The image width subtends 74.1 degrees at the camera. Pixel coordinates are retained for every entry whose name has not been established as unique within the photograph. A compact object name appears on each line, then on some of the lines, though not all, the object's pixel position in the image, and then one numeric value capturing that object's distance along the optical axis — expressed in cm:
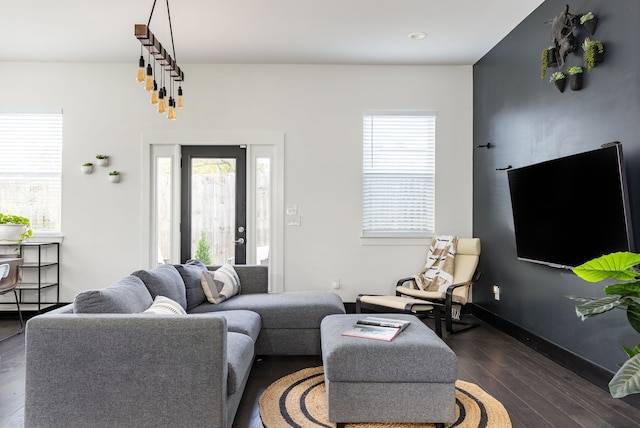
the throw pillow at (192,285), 350
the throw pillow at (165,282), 287
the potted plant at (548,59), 335
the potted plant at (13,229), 446
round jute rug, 234
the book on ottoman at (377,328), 245
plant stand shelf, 476
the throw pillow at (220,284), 359
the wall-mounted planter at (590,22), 290
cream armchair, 402
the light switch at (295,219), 503
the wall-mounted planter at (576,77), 307
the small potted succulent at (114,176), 491
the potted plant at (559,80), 323
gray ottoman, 224
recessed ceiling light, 421
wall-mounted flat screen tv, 260
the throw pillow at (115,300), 216
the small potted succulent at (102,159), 491
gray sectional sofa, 195
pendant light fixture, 251
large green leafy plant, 173
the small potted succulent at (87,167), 489
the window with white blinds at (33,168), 495
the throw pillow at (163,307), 242
